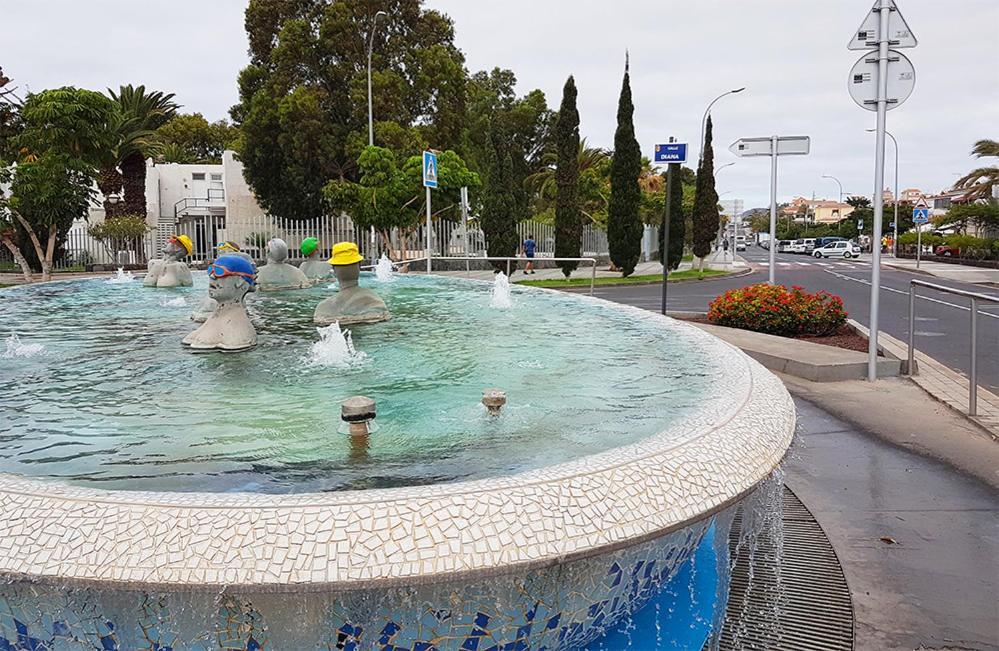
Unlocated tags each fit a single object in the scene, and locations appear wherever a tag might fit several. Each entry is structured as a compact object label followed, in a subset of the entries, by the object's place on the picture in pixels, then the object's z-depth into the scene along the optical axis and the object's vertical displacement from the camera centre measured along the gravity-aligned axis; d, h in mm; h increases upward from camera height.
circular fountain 1910 -699
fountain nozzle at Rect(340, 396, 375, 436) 2895 -548
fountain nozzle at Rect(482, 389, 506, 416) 3369 -595
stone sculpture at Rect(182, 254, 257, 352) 4812 -283
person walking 29453 +805
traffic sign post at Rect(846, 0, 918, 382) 7910 +2182
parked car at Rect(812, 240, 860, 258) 55578 +1498
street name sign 10969 +1743
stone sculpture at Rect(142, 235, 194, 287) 9680 +49
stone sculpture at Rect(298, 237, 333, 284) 10594 +81
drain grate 3156 -1546
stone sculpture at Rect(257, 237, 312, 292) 9461 -46
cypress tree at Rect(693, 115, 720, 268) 32156 +2608
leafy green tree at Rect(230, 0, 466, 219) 32062 +8116
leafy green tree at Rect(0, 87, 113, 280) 18969 +2738
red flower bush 10922 -642
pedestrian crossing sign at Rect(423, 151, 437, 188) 16078 +2229
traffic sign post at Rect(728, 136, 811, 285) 11375 +1934
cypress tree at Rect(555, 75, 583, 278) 25859 +3141
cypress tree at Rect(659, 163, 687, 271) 31250 +1859
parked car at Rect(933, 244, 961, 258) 43972 +1146
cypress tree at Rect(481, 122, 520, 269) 27594 +2173
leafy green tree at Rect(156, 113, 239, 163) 57450 +10719
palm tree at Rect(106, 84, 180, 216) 30891 +5564
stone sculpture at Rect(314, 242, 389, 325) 6043 -256
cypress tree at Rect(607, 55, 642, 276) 26578 +2779
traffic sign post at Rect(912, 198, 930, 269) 35469 +2693
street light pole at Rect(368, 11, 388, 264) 26694 +5099
